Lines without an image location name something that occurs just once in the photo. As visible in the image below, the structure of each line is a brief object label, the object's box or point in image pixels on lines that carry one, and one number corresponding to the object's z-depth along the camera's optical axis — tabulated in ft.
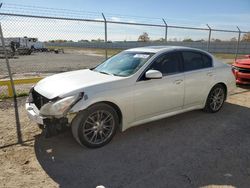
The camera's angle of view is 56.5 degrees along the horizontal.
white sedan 11.73
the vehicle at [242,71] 27.40
